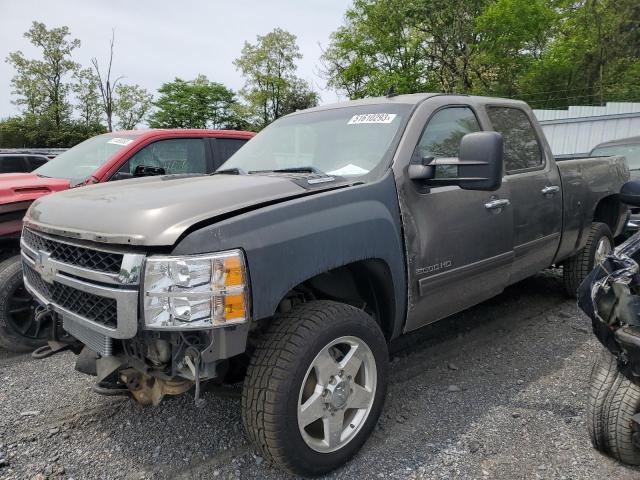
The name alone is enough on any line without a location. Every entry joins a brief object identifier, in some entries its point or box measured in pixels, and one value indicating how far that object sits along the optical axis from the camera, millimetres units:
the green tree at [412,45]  30578
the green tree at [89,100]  38031
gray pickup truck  1905
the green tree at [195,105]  49750
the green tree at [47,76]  36188
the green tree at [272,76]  50344
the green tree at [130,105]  43188
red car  3730
